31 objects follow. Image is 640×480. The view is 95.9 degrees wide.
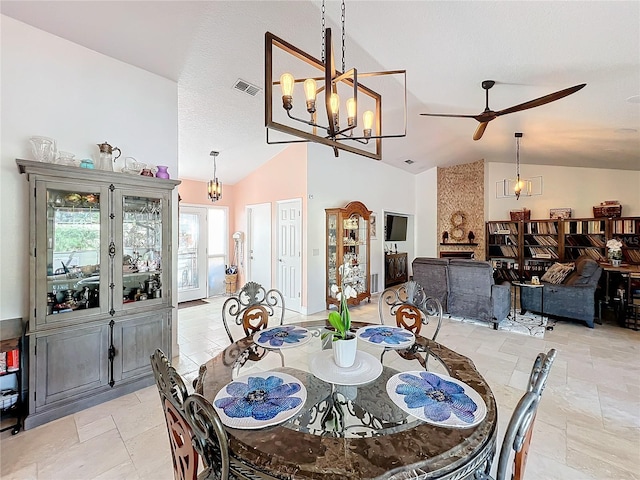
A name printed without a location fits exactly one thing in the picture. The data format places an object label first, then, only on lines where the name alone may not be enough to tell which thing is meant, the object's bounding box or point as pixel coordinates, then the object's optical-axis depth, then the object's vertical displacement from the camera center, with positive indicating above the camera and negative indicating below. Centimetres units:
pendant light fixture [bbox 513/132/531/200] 527 +165
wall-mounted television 768 +25
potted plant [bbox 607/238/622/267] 528 -27
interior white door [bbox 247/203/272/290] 617 -14
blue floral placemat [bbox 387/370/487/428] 113 -71
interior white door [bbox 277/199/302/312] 544 -29
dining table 94 -73
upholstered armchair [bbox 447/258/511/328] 457 -92
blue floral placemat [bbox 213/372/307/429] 113 -71
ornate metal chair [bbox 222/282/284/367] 242 -63
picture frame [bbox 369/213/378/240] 692 +25
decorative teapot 270 +75
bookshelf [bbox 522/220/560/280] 697 -22
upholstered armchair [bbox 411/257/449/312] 503 -70
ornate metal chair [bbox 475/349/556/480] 93 -61
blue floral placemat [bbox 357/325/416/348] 193 -71
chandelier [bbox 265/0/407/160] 172 +90
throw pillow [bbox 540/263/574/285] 503 -65
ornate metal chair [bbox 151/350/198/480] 105 -67
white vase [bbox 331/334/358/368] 151 -60
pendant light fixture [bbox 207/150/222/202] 564 +94
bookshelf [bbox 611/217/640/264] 584 +5
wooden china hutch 229 -43
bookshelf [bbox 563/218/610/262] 624 -2
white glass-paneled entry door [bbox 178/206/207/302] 634 -39
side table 489 -85
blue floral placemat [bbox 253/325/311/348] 195 -71
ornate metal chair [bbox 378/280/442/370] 239 -62
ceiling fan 253 +140
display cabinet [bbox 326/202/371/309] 556 -4
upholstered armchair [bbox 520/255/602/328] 447 -94
